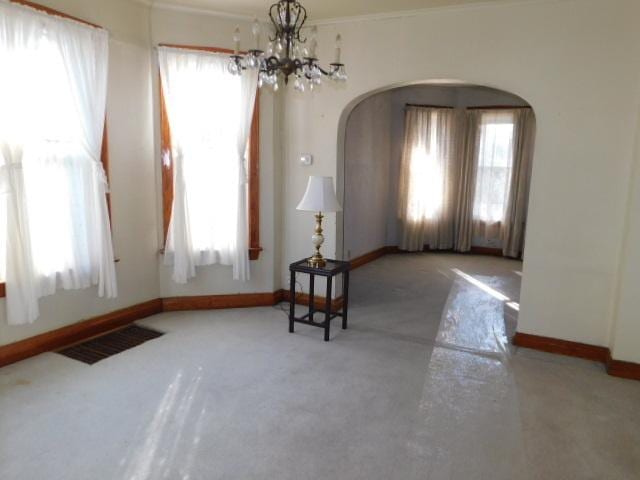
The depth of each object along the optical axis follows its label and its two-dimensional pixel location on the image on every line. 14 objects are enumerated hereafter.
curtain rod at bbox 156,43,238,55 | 4.09
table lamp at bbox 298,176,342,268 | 3.83
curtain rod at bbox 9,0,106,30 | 3.05
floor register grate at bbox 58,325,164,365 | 3.47
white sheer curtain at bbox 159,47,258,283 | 4.14
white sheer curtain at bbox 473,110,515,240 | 7.39
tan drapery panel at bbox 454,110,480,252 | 7.54
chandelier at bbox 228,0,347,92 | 2.54
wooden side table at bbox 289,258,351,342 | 3.86
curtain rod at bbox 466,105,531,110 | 7.23
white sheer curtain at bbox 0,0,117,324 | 3.07
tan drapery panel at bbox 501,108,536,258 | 7.19
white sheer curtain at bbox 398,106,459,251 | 7.52
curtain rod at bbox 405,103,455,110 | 7.51
